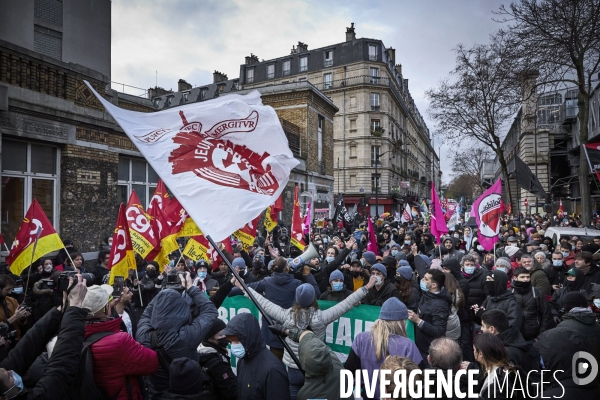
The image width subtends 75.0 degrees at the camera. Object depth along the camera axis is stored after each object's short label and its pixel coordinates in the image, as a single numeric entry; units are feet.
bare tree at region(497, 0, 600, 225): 41.75
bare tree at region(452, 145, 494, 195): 171.63
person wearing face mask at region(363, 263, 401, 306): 17.10
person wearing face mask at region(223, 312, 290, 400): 9.43
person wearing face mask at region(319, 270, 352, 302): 17.08
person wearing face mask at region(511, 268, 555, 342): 15.14
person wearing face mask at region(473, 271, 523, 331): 14.07
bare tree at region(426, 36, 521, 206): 74.79
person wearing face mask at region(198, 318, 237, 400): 9.84
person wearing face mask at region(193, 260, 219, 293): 20.20
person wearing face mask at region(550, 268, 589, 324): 18.25
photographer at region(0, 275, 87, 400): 7.67
